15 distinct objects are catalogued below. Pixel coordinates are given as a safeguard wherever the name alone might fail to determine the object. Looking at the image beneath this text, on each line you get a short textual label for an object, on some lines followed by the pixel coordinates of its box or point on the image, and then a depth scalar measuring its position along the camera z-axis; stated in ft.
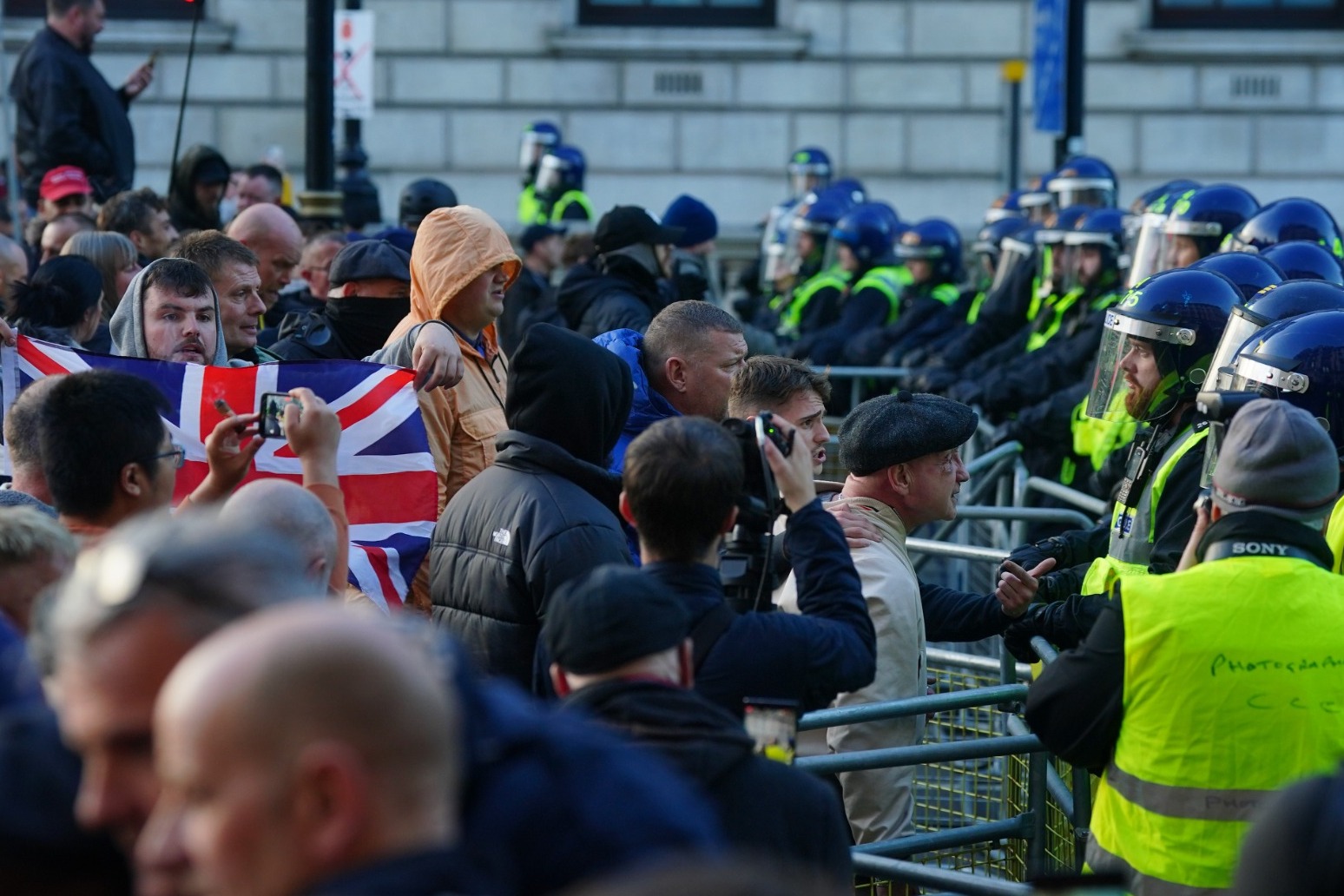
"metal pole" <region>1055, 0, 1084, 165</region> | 88.84
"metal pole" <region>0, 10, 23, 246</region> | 56.85
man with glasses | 23.49
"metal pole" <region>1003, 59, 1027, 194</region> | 124.47
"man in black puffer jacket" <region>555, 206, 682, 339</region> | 54.65
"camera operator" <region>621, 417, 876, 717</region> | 22.48
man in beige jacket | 28.48
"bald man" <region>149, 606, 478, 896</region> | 11.73
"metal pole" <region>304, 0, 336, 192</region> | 57.41
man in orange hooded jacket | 34.30
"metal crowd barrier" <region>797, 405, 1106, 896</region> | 26.66
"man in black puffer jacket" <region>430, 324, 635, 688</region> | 27.37
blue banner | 90.99
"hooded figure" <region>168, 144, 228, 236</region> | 61.82
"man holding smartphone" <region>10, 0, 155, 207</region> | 62.85
